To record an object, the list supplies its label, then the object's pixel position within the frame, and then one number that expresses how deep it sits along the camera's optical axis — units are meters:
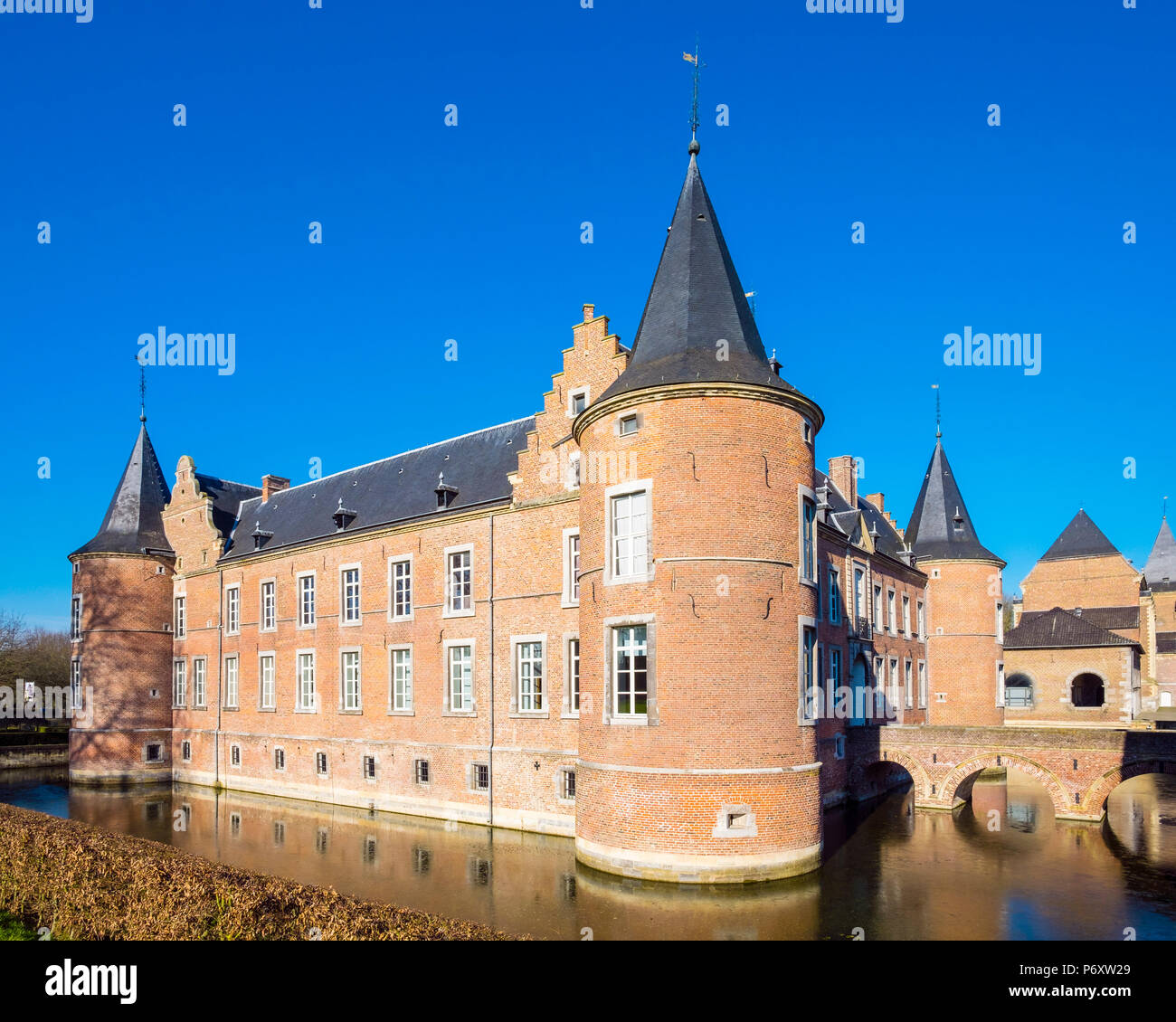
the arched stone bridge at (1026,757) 22.67
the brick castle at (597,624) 17.64
